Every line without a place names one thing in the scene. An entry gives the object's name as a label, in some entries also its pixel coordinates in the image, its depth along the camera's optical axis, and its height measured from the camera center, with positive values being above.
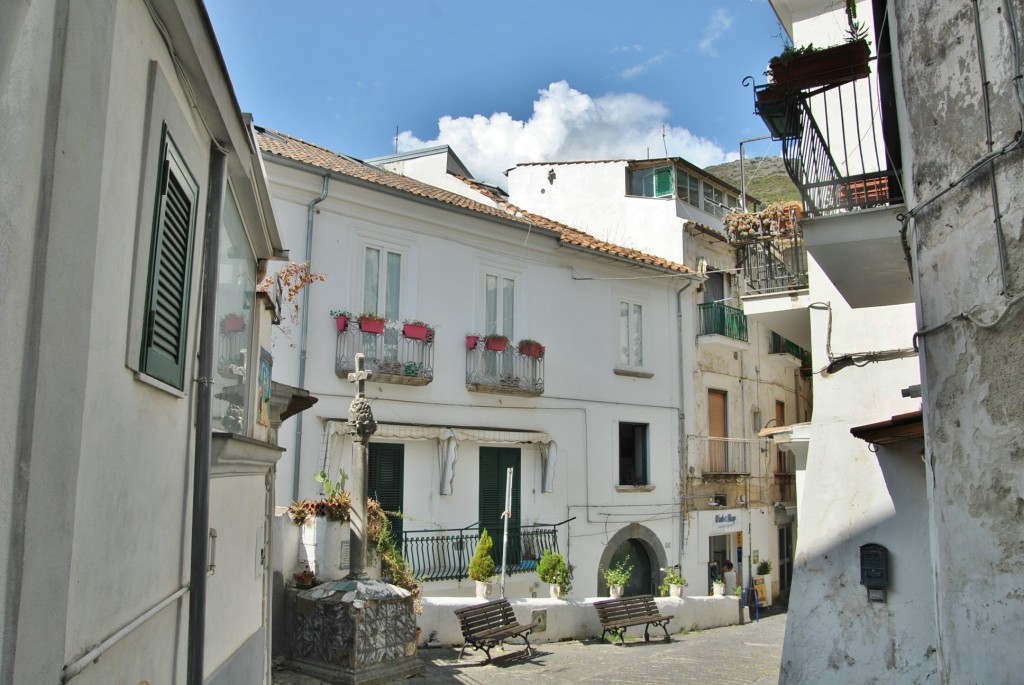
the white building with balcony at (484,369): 15.78 +2.29
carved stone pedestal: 10.16 -1.91
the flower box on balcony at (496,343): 17.84 +2.84
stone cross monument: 11.59 +0.37
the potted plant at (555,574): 16.20 -1.80
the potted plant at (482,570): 14.98 -1.61
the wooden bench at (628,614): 15.34 -2.48
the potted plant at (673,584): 18.12 -2.23
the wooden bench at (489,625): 12.95 -2.30
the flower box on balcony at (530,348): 18.50 +2.84
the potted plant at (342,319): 15.71 +2.90
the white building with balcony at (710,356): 22.69 +3.59
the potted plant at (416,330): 16.52 +2.87
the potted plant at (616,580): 16.89 -2.02
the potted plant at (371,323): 15.85 +2.88
